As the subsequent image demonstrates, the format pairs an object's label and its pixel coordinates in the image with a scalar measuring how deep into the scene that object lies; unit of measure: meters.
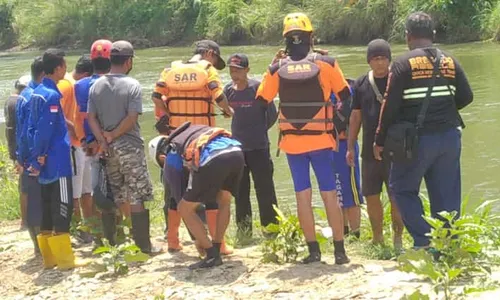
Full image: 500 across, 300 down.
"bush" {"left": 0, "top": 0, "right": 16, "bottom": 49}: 44.25
